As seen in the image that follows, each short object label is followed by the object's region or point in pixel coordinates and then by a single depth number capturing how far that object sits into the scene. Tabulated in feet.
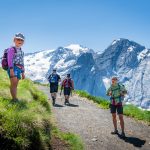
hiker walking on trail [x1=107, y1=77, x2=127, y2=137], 29.75
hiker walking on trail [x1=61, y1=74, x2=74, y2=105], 46.90
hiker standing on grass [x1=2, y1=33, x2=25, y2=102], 19.71
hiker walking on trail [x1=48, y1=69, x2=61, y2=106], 45.46
